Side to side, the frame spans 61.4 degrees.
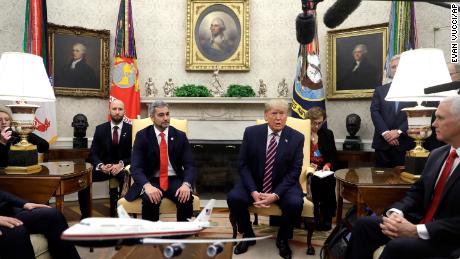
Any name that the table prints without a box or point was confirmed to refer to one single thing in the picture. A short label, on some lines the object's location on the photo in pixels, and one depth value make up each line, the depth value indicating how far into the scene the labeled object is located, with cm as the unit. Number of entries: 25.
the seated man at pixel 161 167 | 360
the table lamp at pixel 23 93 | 315
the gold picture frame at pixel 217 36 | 671
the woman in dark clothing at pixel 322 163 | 450
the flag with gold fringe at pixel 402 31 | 543
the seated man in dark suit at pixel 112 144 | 476
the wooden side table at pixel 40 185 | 311
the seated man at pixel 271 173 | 359
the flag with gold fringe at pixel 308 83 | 592
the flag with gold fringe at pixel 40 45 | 559
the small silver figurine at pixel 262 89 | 654
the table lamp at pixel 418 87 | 302
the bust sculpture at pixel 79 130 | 591
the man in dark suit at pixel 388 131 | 412
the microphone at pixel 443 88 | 153
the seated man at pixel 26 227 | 246
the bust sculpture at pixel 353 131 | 585
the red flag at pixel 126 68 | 616
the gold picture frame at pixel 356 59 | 607
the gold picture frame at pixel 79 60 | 621
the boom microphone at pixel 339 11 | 99
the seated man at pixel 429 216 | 222
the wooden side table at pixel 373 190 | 287
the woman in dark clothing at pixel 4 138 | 352
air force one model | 139
